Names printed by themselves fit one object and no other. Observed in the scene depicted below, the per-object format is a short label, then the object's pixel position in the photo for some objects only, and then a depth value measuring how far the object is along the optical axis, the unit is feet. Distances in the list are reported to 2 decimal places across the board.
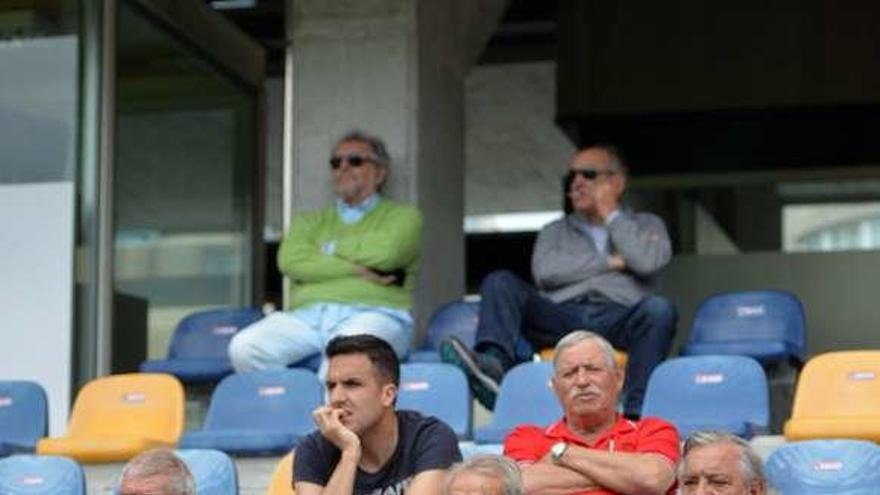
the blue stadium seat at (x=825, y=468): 34.94
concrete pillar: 57.21
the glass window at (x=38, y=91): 55.57
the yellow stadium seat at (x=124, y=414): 44.80
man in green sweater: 50.44
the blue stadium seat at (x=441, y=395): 43.50
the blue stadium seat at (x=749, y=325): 49.85
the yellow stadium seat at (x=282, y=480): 36.37
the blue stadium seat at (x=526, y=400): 42.80
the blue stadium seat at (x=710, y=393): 41.96
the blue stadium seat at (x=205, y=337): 55.11
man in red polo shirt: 32.60
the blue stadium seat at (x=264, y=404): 45.57
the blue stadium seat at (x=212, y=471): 36.88
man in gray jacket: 46.47
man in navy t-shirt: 31.53
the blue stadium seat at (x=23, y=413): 48.01
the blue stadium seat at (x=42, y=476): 38.65
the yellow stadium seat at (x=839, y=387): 42.39
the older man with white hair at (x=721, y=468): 27.84
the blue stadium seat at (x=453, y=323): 53.88
